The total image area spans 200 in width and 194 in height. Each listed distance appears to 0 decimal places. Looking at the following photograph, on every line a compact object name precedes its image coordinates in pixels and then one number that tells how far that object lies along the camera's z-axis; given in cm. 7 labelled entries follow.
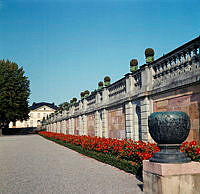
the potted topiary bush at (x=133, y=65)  1271
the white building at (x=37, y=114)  11044
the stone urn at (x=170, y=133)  505
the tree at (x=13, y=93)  4522
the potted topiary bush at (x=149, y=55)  1108
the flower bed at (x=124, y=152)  683
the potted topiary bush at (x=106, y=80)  1667
